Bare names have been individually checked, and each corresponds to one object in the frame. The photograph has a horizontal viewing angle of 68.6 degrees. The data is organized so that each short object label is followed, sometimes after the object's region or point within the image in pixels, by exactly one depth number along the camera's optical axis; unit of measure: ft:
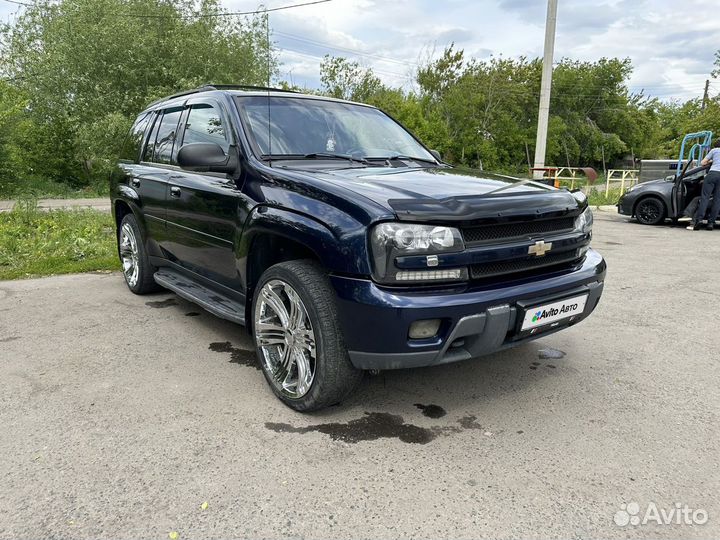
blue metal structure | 40.91
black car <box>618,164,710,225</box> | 35.35
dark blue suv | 8.05
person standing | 32.45
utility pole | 42.93
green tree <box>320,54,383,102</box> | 127.85
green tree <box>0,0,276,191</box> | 60.13
